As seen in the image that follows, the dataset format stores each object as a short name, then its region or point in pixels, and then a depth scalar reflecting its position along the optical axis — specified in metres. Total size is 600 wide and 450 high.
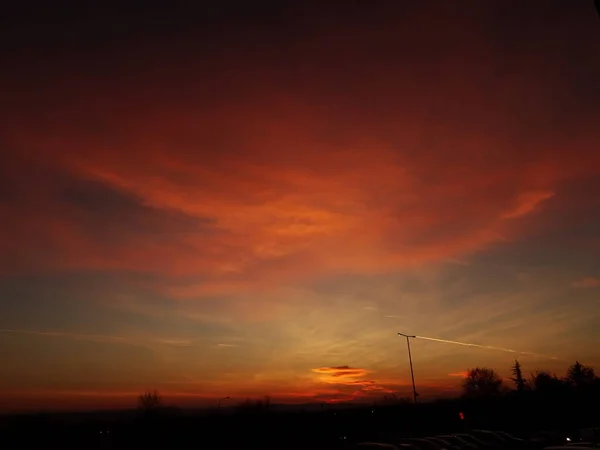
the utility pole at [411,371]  60.83
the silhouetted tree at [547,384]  103.01
